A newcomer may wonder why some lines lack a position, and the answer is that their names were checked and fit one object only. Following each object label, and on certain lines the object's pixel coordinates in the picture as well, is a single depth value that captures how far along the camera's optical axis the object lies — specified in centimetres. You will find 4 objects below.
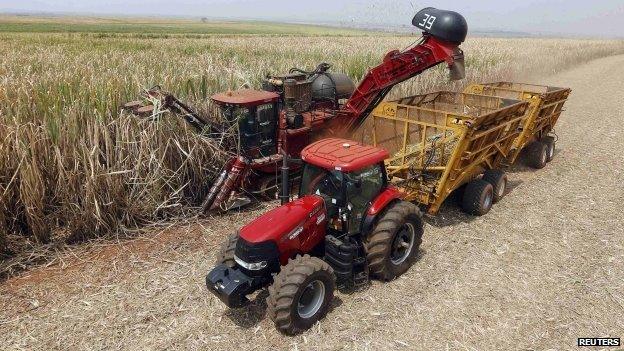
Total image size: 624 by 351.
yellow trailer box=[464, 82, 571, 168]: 920
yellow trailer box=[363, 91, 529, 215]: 711
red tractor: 460
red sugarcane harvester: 768
